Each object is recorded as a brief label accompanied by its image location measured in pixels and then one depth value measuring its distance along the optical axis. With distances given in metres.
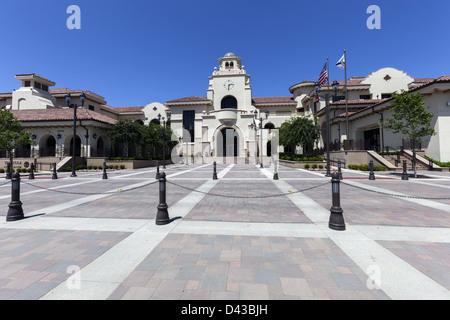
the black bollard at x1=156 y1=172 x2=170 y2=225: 4.74
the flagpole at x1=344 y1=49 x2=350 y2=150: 23.13
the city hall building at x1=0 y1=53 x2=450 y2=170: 24.33
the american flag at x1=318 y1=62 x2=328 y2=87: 19.09
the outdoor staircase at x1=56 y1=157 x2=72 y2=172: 22.20
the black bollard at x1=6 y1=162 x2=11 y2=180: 15.71
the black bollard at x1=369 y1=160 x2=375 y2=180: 12.45
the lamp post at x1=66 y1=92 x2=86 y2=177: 15.79
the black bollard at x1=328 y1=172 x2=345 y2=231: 4.34
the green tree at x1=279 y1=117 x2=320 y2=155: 25.96
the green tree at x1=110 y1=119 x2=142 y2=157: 26.85
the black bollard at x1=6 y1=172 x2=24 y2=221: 5.09
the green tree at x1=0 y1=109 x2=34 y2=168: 16.83
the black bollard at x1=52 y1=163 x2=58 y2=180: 14.46
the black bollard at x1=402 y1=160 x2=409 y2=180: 12.52
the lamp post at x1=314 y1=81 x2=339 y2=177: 14.16
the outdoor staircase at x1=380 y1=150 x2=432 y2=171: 18.62
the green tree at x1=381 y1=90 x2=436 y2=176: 13.53
